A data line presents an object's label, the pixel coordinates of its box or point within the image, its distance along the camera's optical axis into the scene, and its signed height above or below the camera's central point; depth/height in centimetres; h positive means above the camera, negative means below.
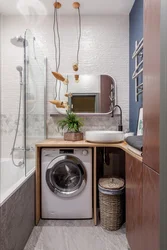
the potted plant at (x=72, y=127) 232 -6
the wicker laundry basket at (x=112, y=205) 185 -88
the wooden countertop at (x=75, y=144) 198 -25
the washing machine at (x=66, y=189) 204 -76
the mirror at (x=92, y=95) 260 +41
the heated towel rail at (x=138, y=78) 196 +53
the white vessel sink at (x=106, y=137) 200 -16
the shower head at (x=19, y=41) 202 +104
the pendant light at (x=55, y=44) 260 +116
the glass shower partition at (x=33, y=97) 195 +31
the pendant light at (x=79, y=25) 230 +139
